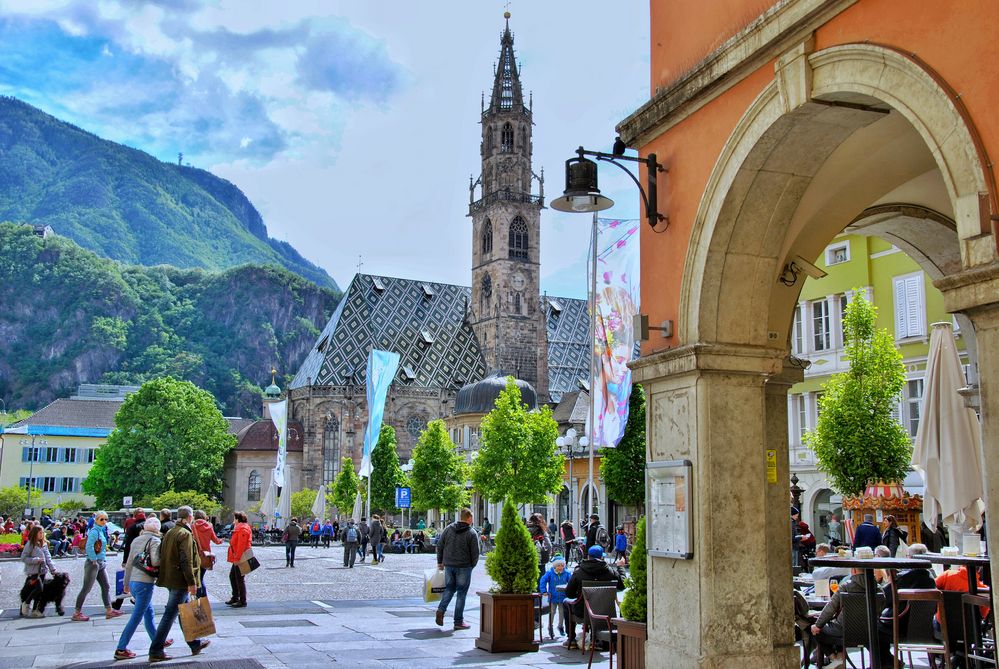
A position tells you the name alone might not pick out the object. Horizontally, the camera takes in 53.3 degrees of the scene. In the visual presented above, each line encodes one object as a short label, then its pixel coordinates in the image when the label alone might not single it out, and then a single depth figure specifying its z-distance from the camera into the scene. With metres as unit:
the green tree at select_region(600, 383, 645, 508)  39.50
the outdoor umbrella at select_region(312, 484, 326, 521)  49.78
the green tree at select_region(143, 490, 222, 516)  60.62
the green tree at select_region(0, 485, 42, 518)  64.94
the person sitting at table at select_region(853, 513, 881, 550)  15.31
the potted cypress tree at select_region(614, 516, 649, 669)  8.34
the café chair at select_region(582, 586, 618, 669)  9.84
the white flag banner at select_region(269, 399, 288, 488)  41.81
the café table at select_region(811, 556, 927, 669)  6.92
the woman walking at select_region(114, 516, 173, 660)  10.30
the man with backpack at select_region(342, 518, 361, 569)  30.58
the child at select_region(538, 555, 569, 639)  13.14
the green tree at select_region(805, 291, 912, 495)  23.55
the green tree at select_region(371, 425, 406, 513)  59.34
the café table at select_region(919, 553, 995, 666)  7.10
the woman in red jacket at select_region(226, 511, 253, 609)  16.17
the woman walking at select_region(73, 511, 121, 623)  15.03
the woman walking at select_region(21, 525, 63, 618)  15.02
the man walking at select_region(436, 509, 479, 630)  13.18
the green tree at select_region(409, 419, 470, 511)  52.00
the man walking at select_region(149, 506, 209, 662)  10.17
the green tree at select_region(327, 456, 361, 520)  61.94
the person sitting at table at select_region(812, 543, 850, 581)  10.89
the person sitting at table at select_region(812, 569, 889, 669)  8.56
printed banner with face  18.22
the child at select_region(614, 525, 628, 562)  27.42
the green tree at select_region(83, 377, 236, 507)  68.00
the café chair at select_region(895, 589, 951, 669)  7.86
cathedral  73.62
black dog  15.09
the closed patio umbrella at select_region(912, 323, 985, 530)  8.59
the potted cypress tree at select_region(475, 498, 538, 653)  11.23
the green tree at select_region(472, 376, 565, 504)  43.34
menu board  7.55
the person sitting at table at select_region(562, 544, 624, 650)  11.33
